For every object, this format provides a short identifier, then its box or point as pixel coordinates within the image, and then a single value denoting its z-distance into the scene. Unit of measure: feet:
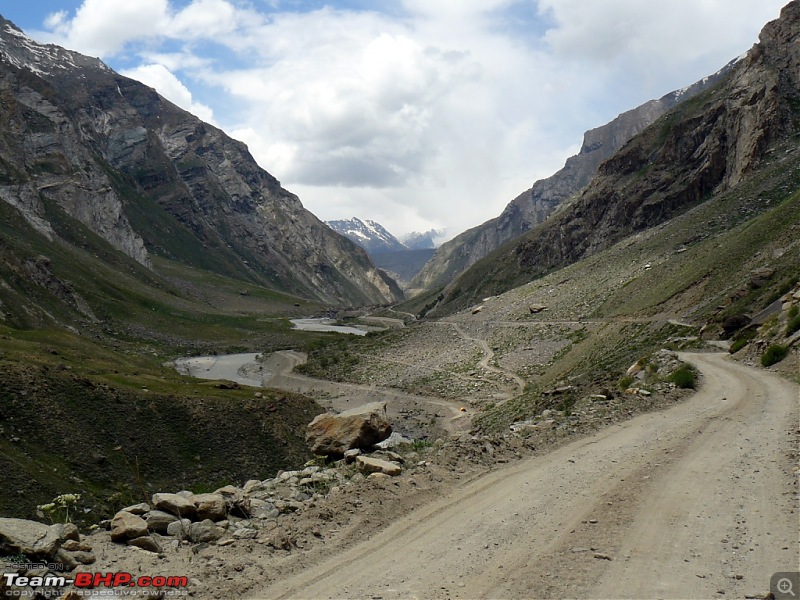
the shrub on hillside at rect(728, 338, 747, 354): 103.04
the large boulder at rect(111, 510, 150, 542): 32.89
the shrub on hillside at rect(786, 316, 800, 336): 89.54
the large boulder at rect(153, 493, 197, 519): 37.73
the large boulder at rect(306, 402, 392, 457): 61.52
